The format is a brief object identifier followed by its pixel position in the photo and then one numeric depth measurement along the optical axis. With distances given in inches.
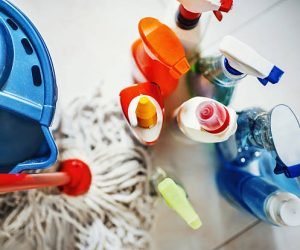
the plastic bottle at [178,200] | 26.1
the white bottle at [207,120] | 25.4
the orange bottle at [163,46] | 25.5
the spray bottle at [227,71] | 24.0
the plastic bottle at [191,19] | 24.7
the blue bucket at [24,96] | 22.4
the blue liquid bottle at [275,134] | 25.2
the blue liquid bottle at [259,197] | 25.7
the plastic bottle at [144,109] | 25.0
